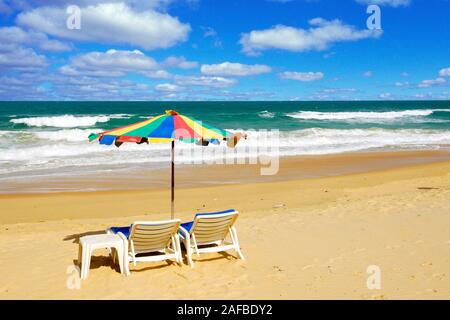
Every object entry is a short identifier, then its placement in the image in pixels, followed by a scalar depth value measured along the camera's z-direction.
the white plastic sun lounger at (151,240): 5.26
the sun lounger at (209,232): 5.58
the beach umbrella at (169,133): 5.47
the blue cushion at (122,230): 5.80
